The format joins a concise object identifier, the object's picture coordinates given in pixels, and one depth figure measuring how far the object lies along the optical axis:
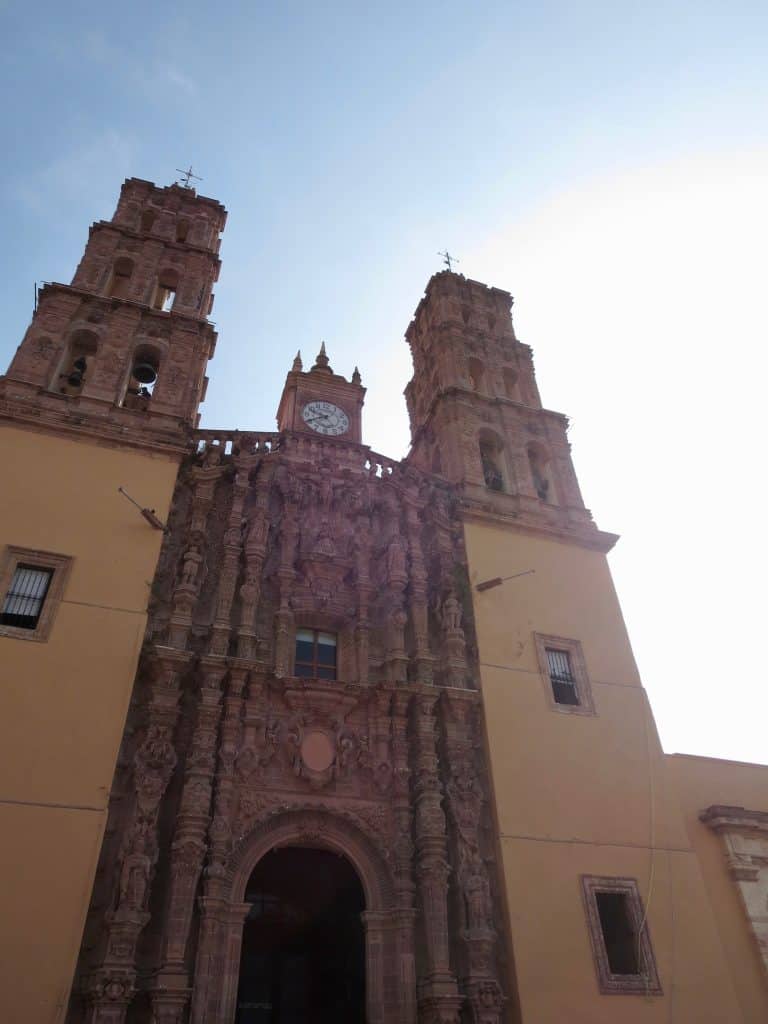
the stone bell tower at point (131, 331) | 16.69
